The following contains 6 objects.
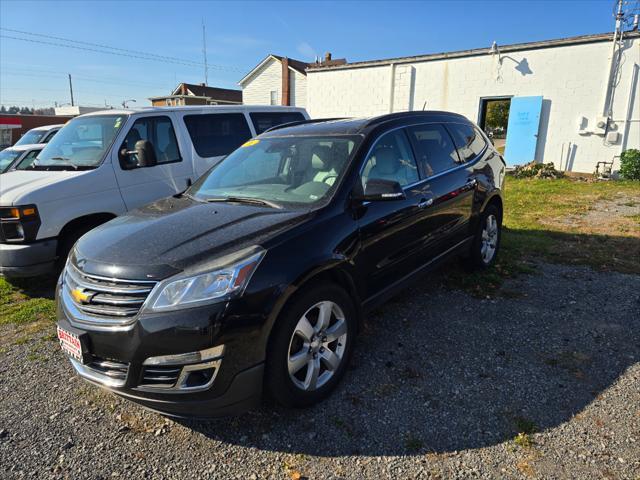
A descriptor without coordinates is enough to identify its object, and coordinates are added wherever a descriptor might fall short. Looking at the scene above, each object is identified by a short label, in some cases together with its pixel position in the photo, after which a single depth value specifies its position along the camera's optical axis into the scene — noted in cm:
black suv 238
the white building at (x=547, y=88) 1323
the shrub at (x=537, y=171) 1391
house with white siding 2573
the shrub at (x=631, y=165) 1287
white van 443
